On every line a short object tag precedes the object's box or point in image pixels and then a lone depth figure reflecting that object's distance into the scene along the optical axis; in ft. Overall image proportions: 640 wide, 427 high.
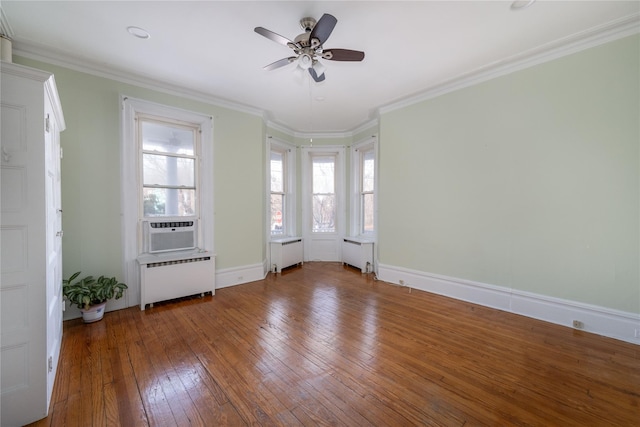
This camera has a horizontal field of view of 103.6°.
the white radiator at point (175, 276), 10.42
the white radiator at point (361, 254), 15.87
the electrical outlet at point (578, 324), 8.50
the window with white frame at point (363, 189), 17.17
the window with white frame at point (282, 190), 17.53
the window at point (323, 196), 18.95
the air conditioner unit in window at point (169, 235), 11.14
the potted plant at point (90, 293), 8.77
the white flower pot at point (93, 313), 8.98
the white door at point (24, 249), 4.68
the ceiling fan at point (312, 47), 6.64
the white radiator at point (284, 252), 16.06
